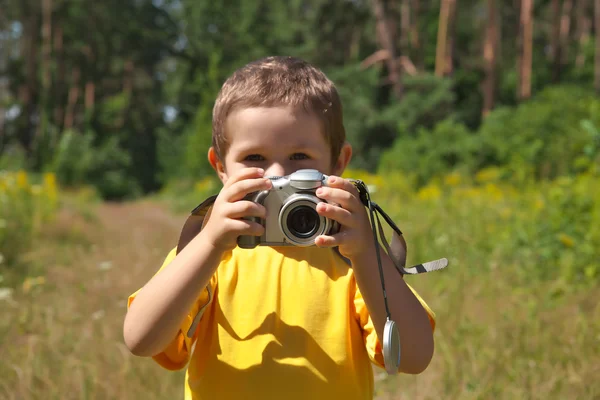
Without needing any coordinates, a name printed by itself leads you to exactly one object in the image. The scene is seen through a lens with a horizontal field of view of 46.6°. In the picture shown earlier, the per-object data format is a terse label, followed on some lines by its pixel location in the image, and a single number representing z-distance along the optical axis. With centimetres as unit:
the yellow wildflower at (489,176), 895
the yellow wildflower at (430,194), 784
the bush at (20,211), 514
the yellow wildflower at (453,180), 903
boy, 137
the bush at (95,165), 2294
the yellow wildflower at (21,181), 654
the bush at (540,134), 970
